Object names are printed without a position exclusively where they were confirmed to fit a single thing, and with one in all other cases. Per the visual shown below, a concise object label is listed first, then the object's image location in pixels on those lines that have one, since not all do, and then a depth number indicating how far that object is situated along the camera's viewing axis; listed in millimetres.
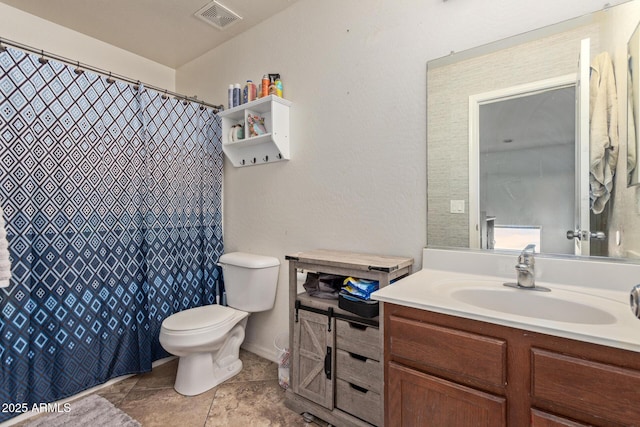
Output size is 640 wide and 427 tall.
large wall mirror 1114
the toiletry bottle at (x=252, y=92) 2152
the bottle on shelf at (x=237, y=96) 2244
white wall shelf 2010
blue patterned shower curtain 1574
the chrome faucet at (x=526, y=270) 1149
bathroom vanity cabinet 720
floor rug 1565
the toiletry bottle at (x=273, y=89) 2043
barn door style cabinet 1376
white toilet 1774
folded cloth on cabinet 1381
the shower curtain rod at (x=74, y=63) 1527
